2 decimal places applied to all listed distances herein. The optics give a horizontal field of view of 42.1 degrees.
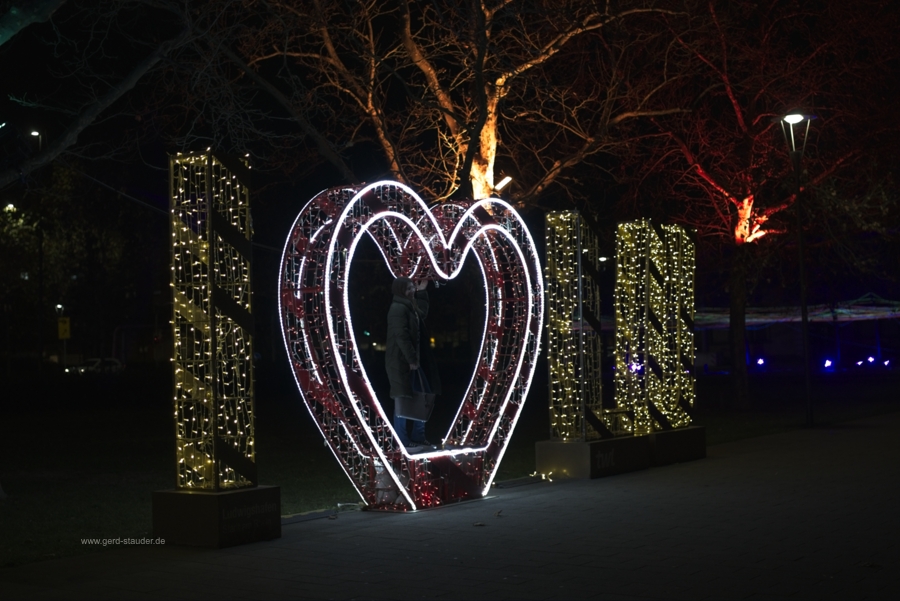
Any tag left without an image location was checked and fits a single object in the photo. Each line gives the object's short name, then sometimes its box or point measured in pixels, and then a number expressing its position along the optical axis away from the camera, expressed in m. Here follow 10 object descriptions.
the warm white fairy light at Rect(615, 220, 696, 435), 15.79
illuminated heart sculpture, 11.43
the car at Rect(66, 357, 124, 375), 44.41
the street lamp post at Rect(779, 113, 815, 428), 22.11
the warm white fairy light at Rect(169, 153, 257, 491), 9.96
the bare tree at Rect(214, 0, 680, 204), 21.09
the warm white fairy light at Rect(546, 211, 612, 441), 14.70
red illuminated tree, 26.30
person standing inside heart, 12.48
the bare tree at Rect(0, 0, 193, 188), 13.91
